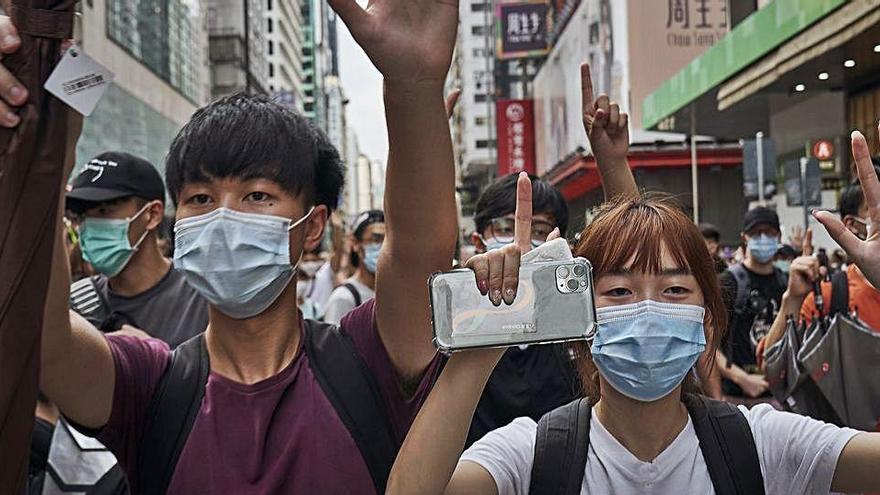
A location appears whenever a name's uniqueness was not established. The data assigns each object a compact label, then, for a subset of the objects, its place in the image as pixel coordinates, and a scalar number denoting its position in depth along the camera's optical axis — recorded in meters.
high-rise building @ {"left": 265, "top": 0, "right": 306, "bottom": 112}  88.50
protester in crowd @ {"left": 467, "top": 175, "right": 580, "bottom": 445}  3.52
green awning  11.27
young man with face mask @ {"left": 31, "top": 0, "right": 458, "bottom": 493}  1.94
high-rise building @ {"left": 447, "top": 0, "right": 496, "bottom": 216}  83.19
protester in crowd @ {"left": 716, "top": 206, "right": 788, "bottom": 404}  5.73
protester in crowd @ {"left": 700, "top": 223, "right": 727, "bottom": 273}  7.87
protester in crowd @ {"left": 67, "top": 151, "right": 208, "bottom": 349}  3.93
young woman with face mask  2.11
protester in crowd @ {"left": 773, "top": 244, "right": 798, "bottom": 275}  7.60
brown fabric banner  1.41
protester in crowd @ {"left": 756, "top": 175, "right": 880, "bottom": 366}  3.85
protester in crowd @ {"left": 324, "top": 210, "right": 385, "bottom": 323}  5.87
